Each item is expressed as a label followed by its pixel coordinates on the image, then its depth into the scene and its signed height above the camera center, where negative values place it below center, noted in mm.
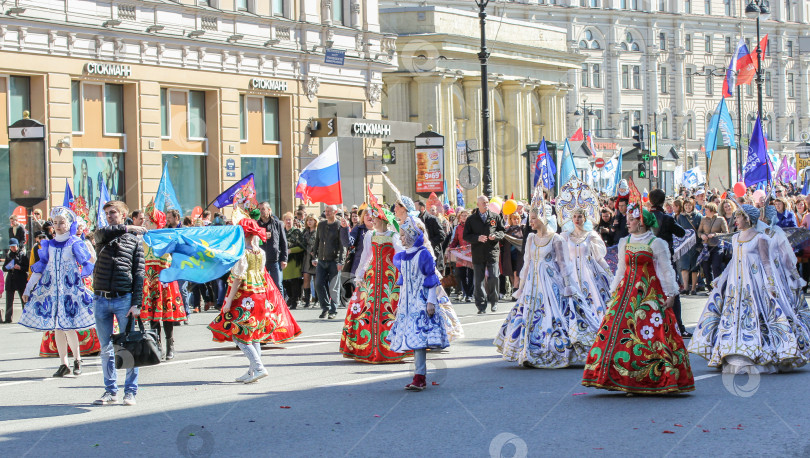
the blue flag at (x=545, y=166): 34438 +2156
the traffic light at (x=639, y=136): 44066 +3744
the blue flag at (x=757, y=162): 30719 +1861
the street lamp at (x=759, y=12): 34969 +6523
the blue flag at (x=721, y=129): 32469 +2898
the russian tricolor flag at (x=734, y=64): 37375 +5378
